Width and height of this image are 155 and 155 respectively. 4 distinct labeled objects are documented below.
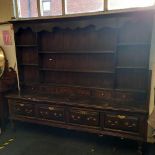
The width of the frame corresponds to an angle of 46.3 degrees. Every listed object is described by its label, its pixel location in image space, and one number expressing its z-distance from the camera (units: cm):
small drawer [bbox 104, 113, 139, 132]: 231
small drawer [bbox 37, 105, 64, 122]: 270
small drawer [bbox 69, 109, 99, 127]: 250
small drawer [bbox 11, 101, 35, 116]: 288
